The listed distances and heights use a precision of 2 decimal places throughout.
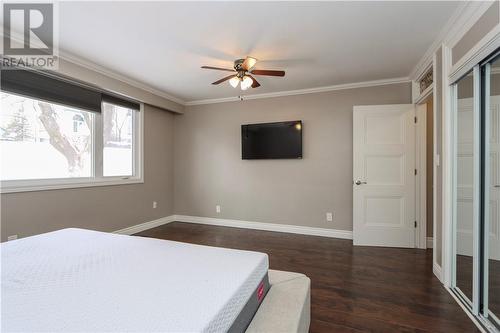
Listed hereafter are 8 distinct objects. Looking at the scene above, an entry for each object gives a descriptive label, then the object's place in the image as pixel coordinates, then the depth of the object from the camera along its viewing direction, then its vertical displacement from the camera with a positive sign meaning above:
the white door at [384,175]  3.14 -0.13
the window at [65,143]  2.46 +0.28
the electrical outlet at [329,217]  3.66 -0.83
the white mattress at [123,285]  0.84 -0.57
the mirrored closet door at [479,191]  1.64 -0.20
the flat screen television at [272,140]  3.77 +0.43
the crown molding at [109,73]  2.62 +1.25
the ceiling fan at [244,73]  2.45 +1.03
